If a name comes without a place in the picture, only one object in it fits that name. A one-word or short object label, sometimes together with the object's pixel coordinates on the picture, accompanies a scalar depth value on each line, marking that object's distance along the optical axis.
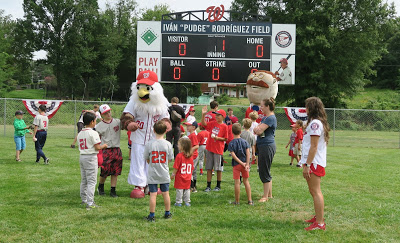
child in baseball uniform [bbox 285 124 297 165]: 11.50
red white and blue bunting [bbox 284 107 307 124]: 18.52
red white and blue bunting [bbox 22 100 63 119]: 18.58
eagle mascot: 6.83
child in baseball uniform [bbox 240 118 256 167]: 7.32
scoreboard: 15.18
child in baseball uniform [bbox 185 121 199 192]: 7.11
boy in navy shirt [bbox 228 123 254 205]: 6.35
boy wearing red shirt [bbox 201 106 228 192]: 7.66
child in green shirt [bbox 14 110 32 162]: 10.63
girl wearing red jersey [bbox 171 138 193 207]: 5.82
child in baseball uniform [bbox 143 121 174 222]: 5.36
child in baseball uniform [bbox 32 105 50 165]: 10.34
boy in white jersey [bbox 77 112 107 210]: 5.84
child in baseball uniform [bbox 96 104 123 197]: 6.66
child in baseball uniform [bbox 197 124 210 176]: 7.84
